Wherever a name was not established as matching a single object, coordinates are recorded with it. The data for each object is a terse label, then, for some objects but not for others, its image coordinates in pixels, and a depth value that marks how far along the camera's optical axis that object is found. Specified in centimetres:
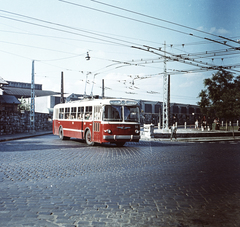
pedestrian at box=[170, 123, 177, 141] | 2701
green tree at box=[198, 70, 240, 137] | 4978
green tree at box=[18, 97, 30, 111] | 7388
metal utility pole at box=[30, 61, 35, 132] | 3229
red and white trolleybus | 1908
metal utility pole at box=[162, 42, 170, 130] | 2985
